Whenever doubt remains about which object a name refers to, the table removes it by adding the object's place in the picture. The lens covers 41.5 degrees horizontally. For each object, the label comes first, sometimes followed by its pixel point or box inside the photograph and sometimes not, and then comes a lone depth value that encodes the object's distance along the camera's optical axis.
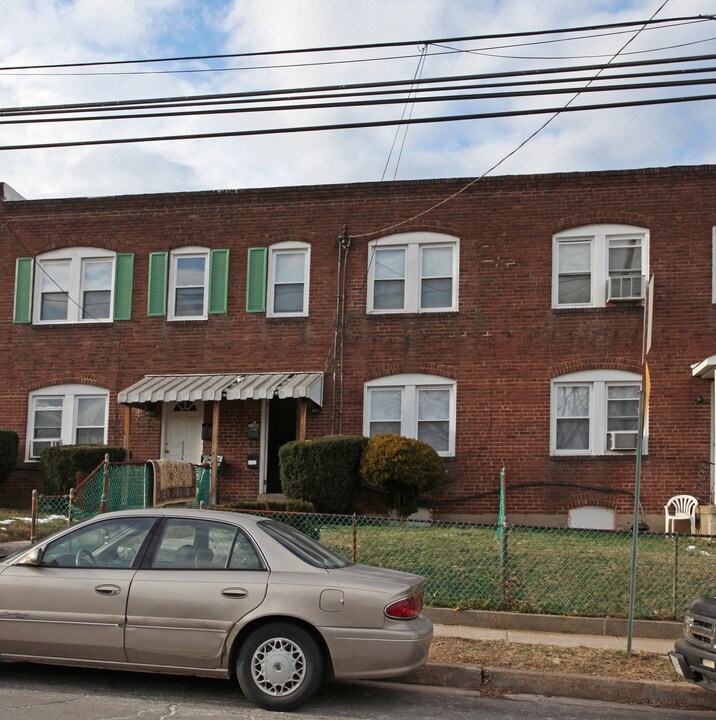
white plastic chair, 17.47
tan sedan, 6.98
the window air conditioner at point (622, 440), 18.05
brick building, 18.19
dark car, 7.04
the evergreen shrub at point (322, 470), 17.41
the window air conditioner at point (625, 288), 18.17
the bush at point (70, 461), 18.69
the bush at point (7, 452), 19.33
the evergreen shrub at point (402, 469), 17.14
